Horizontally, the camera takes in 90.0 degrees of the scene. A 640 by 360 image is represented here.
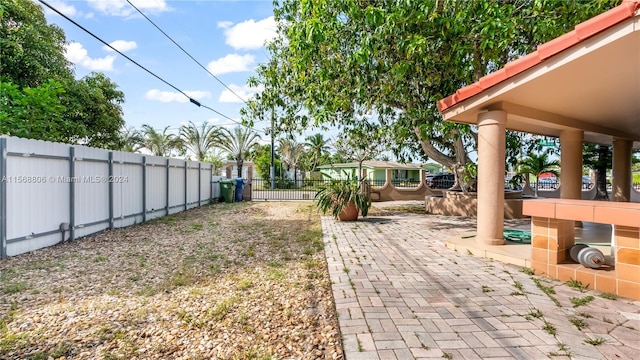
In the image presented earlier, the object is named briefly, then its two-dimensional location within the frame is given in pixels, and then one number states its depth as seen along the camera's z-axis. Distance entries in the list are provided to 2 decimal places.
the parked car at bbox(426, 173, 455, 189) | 19.83
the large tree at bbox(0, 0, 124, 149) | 7.69
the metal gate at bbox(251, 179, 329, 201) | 18.19
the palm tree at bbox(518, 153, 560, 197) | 15.63
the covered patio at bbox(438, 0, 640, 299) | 3.42
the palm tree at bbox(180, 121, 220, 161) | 30.03
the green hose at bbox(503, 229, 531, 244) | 6.09
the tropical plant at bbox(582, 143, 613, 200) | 14.23
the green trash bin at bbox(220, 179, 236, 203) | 15.65
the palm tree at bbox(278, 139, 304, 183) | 37.18
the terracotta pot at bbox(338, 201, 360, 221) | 9.33
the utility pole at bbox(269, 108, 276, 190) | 10.68
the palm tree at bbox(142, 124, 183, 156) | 30.41
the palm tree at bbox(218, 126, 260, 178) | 31.02
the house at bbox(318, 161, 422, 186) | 34.74
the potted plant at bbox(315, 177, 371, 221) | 9.36
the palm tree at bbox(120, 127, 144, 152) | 28.98
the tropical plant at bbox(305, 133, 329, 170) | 40.85
